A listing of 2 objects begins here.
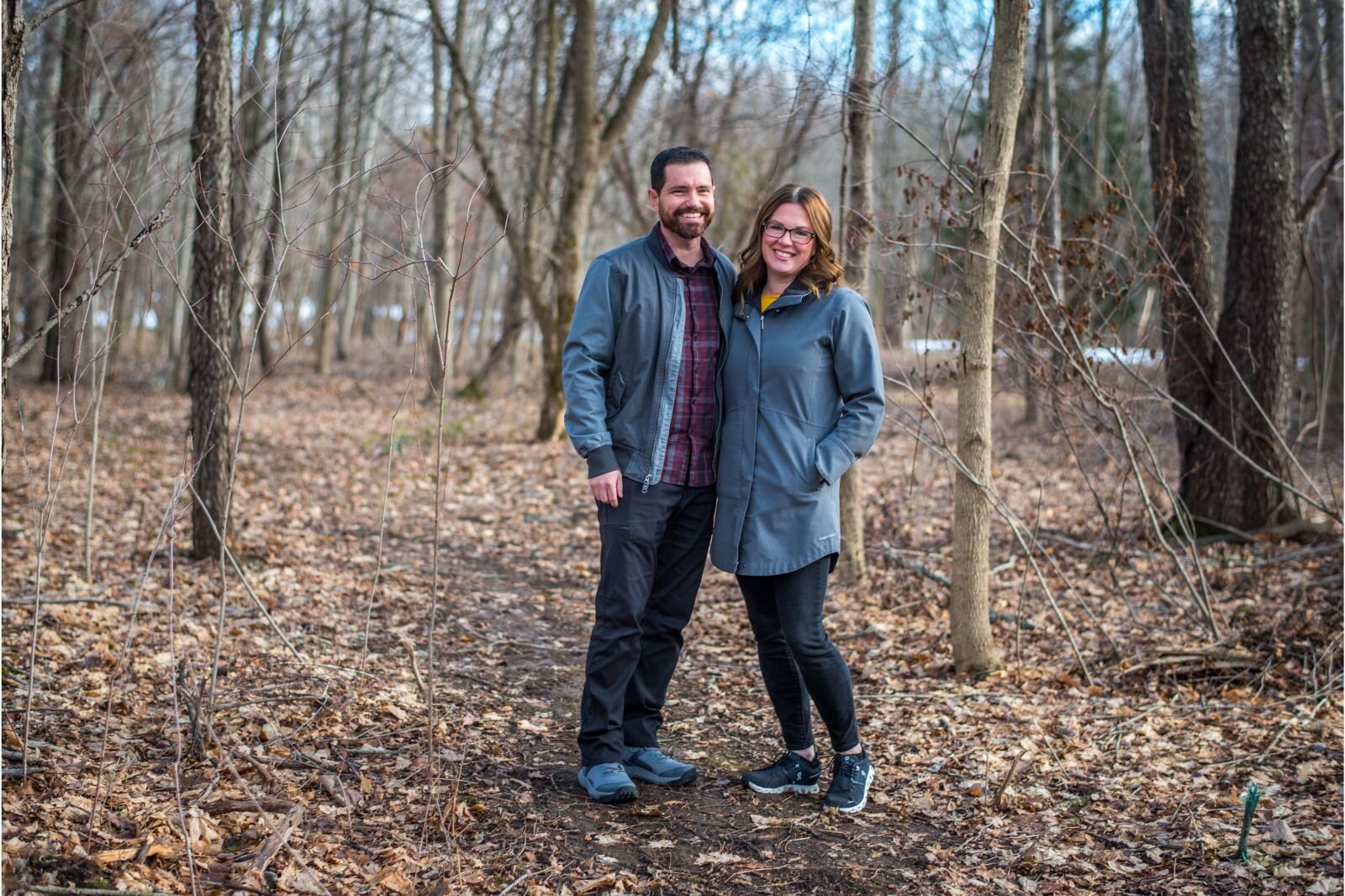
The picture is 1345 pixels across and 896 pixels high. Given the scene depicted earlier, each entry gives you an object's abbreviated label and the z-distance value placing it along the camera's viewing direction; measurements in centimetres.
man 356
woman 350
